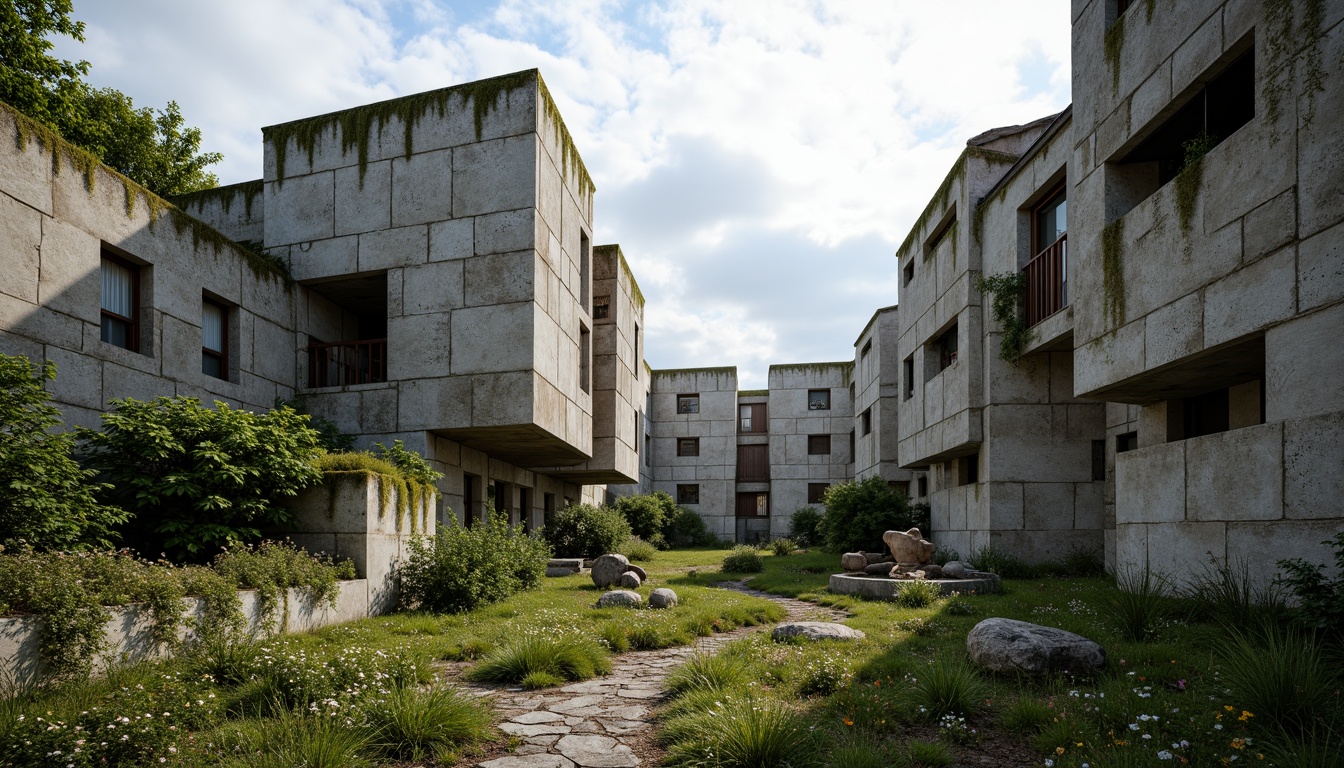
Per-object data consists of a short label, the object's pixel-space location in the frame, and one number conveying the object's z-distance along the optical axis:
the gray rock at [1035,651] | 6.05
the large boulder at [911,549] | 13.44
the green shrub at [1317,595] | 5.90
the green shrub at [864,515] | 19.69
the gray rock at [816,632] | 7.86
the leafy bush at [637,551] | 22.17
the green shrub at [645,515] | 28.27
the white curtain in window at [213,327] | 13.02
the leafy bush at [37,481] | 7.05
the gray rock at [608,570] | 14.18
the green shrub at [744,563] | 18.66
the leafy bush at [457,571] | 10.88
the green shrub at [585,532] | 21.48
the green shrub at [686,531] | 33.62
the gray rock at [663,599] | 11.09
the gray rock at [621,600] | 10.95
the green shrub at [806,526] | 32.25
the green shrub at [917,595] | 10.91
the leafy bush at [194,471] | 8.95
